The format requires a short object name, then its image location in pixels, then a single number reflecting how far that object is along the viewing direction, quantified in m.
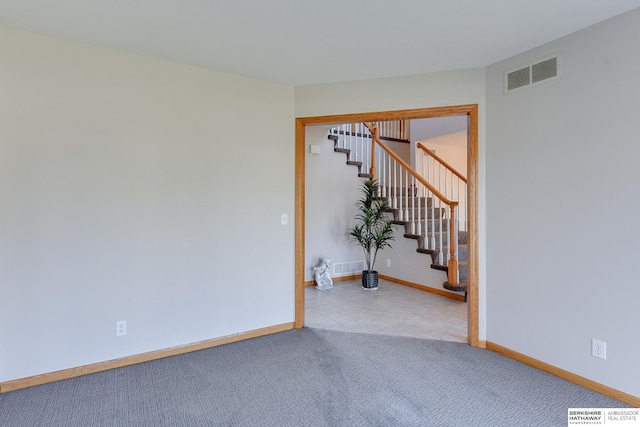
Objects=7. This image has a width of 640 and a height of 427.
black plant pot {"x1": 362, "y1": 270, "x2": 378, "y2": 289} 5.12
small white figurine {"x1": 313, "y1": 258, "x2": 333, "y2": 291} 5.23
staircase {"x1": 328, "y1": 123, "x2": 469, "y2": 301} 4.72
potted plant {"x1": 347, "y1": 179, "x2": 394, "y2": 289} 5.18
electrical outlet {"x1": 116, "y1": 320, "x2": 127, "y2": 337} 2.67
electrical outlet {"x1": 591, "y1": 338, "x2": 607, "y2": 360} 2.26
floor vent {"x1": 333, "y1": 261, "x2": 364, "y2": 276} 5.70
